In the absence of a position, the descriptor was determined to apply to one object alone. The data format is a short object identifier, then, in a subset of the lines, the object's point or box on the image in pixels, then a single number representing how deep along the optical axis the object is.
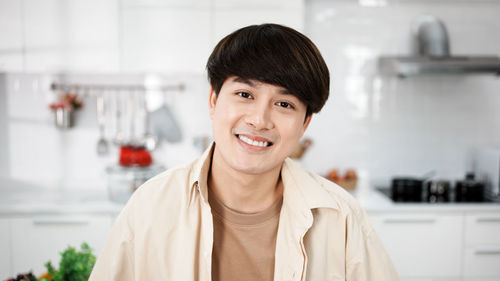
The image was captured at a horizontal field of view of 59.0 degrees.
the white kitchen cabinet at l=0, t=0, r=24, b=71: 2.81
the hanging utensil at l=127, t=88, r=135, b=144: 3.29
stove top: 2.94
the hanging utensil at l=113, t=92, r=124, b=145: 3.28
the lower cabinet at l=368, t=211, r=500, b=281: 2.84
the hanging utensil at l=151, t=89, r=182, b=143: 3.30
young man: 1.22
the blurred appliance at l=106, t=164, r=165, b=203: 2.86
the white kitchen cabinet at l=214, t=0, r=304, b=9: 2.87
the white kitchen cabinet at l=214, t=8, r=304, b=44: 2.88
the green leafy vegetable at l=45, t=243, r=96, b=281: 1.18
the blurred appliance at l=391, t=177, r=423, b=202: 2.96
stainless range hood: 2.88
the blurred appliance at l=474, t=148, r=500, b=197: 3.06
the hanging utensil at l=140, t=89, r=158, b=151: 3.29
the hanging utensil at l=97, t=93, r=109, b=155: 3.24
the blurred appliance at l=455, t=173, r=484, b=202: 2.97
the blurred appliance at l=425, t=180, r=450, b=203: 3.00
